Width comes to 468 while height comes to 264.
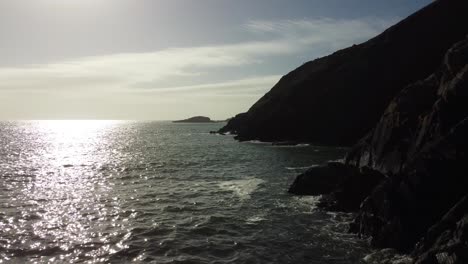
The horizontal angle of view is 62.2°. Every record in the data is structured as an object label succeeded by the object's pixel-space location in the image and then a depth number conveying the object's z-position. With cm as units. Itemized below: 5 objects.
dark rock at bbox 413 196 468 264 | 1516
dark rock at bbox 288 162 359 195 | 3541
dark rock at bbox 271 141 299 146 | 8914
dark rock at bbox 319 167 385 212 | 2975
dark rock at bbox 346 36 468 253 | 2011
